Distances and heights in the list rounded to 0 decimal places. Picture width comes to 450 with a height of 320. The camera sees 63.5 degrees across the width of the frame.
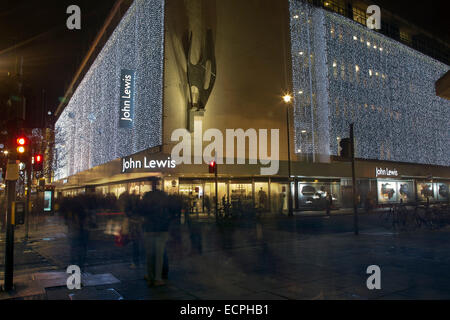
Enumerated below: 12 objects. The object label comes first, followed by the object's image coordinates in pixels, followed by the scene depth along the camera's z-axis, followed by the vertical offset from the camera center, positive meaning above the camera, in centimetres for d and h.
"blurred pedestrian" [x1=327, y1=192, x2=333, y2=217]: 3002 -83
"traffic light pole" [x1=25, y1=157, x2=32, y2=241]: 1660 +54
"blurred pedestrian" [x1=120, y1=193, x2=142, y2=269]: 915 -105
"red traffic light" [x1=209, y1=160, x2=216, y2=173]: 1952 +137
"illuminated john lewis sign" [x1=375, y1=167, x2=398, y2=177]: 3805 +197
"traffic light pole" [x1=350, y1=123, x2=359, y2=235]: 1511 -3
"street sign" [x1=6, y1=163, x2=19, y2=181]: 771 +48
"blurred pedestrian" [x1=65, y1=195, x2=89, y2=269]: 959 -78
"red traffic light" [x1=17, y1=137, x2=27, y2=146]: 816 +119
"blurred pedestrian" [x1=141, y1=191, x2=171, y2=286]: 705 -72
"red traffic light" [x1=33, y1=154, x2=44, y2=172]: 1498 +130
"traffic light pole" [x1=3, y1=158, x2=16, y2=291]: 714 -81
